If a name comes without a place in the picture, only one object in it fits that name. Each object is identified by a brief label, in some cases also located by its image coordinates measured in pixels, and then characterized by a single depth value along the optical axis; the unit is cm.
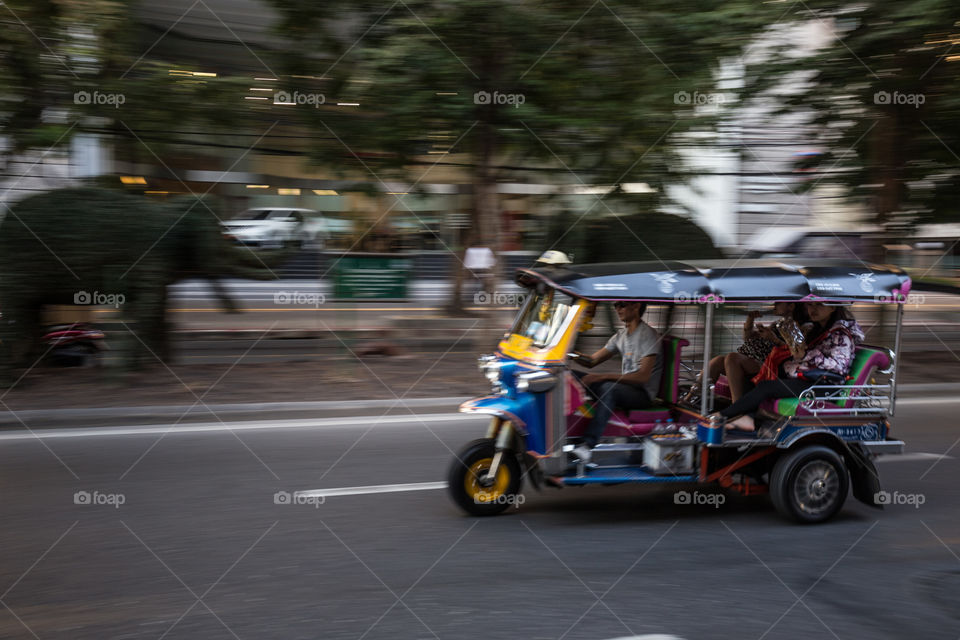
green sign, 1286
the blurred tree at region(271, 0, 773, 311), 1127
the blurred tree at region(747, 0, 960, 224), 1155
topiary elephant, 1046
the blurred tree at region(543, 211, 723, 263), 1330
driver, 640
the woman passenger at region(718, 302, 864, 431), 654
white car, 1302
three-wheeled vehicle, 614
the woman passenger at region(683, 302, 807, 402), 685
